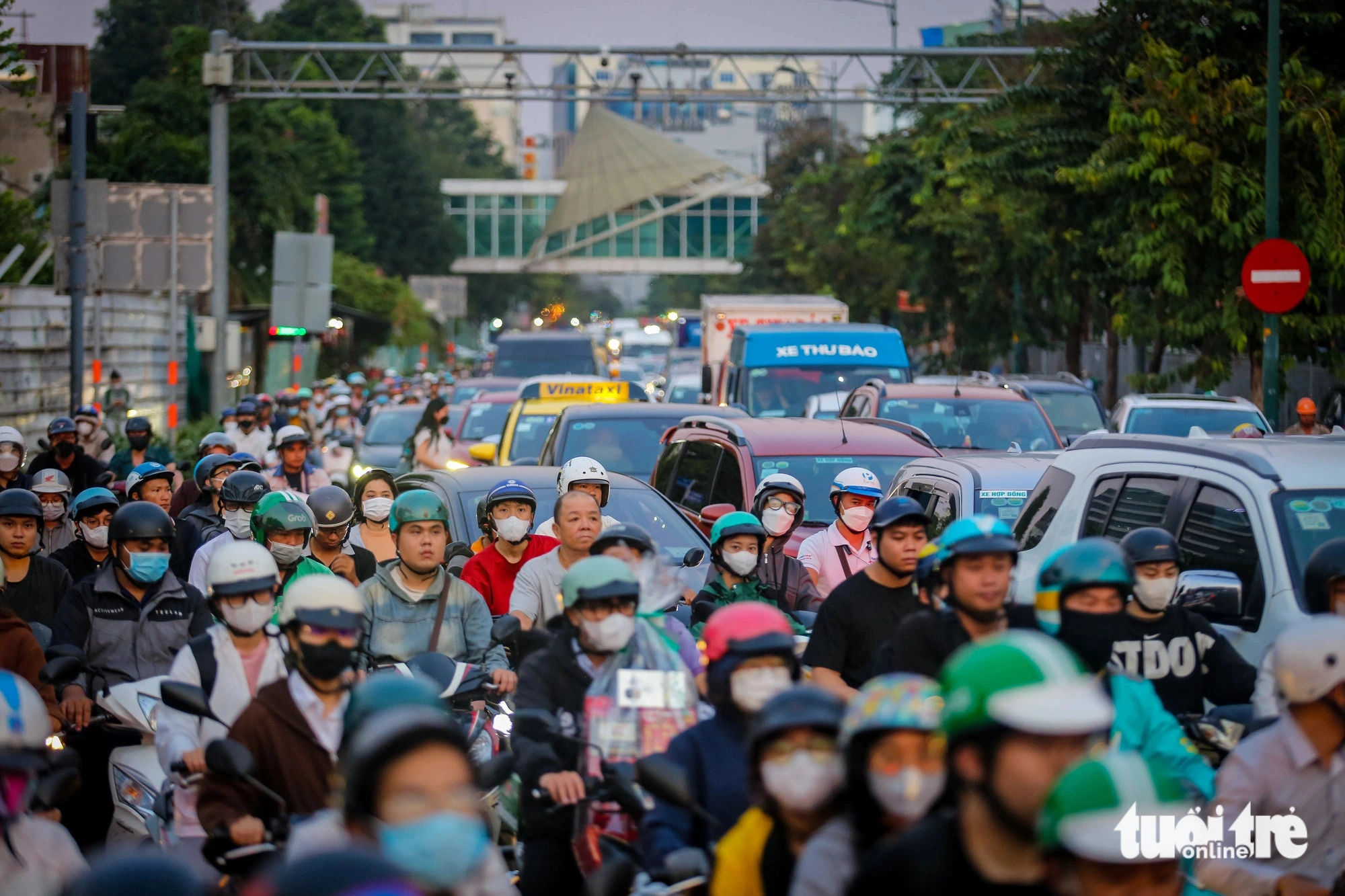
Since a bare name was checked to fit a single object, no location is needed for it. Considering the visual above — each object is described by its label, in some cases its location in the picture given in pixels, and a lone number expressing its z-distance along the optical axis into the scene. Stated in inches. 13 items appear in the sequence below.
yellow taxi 1295.5
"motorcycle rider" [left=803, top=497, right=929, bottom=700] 507.5
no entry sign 1280.8
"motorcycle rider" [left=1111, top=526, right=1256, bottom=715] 454.3
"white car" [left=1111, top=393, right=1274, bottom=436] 1311.5
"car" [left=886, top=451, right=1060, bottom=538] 733.7
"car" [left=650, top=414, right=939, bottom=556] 928.3
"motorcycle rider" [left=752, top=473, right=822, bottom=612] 678.5
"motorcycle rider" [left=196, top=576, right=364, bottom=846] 389.4
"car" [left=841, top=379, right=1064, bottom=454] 1109.1
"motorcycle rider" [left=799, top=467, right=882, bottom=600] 730.8
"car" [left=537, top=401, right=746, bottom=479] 1114.7
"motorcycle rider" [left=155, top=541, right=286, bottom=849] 443.8
